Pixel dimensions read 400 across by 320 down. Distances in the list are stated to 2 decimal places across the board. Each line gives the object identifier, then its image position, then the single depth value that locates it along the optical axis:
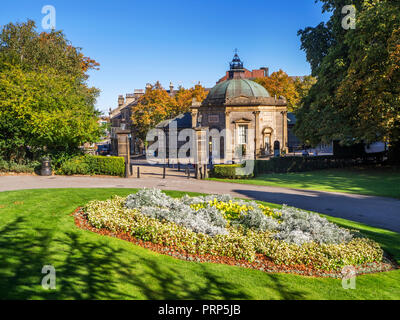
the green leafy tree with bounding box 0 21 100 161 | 22.88
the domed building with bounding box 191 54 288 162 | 43.34
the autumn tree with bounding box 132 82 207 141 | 53.94
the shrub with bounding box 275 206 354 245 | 9.06
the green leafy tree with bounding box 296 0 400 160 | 22.28
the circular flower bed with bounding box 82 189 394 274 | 8.10
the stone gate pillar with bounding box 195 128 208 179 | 25.22
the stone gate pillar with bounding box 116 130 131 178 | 25.23
